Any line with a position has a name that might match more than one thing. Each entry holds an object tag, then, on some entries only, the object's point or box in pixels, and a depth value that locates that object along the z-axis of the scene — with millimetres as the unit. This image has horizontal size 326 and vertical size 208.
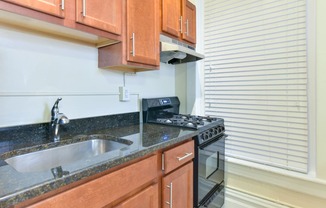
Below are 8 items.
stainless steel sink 982
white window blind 1684
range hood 1632
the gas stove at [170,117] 1685
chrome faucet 1167
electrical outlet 1707
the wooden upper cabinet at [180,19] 1706
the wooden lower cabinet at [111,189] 698
